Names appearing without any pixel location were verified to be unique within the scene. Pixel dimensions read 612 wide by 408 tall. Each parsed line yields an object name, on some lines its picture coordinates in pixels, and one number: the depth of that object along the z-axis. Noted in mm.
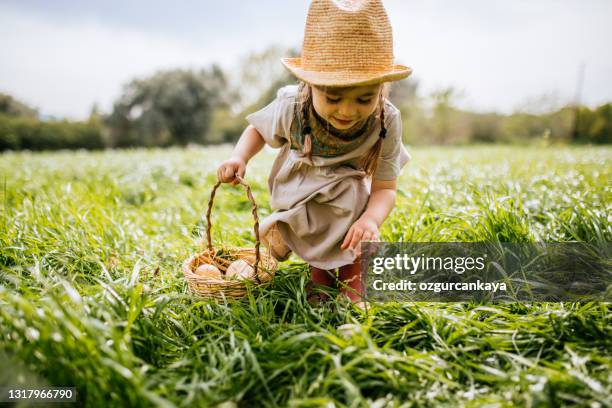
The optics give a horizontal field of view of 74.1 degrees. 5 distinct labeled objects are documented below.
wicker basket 2002
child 1822
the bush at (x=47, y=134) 21219
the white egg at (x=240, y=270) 2162
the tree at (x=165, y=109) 30172
